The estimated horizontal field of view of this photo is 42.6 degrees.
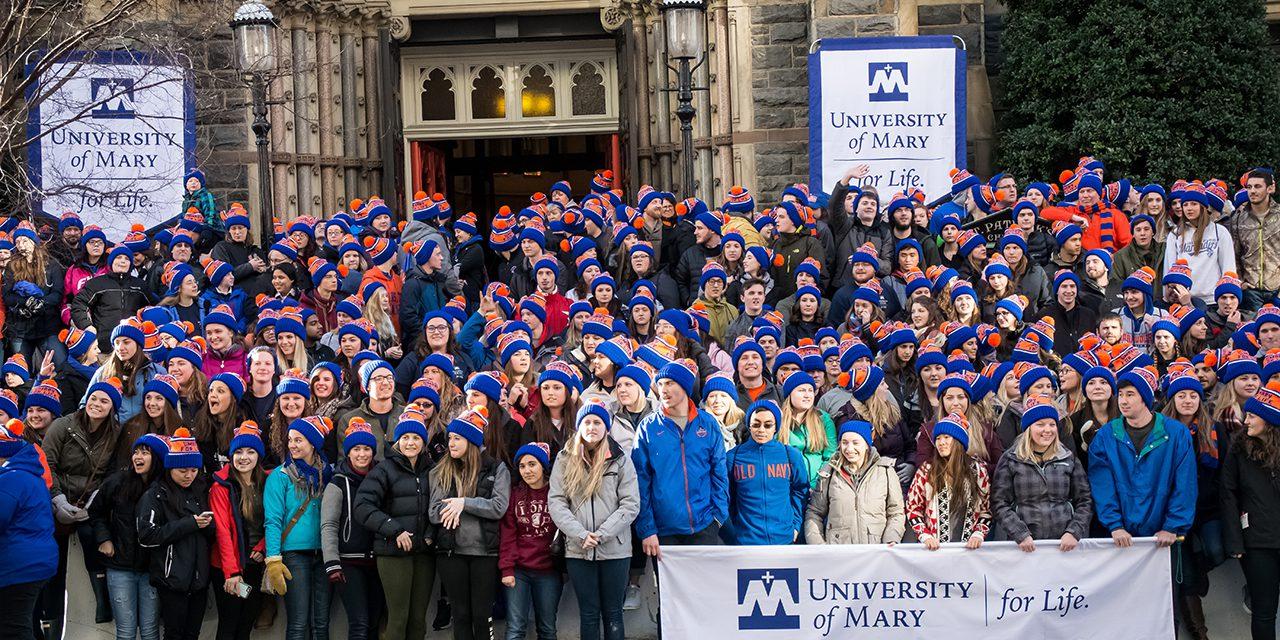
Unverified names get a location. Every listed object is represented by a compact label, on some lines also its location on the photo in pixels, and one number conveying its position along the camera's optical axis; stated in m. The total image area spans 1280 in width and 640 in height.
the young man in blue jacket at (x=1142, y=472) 9.88
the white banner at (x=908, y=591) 9.86
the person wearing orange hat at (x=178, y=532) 9.81
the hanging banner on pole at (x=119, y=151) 15.88
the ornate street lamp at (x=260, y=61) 14.14
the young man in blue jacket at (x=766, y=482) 9.88
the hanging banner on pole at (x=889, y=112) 16.27
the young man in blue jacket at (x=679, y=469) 9.75
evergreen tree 16.67
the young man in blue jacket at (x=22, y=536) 9.03
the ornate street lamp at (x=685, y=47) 14.73
